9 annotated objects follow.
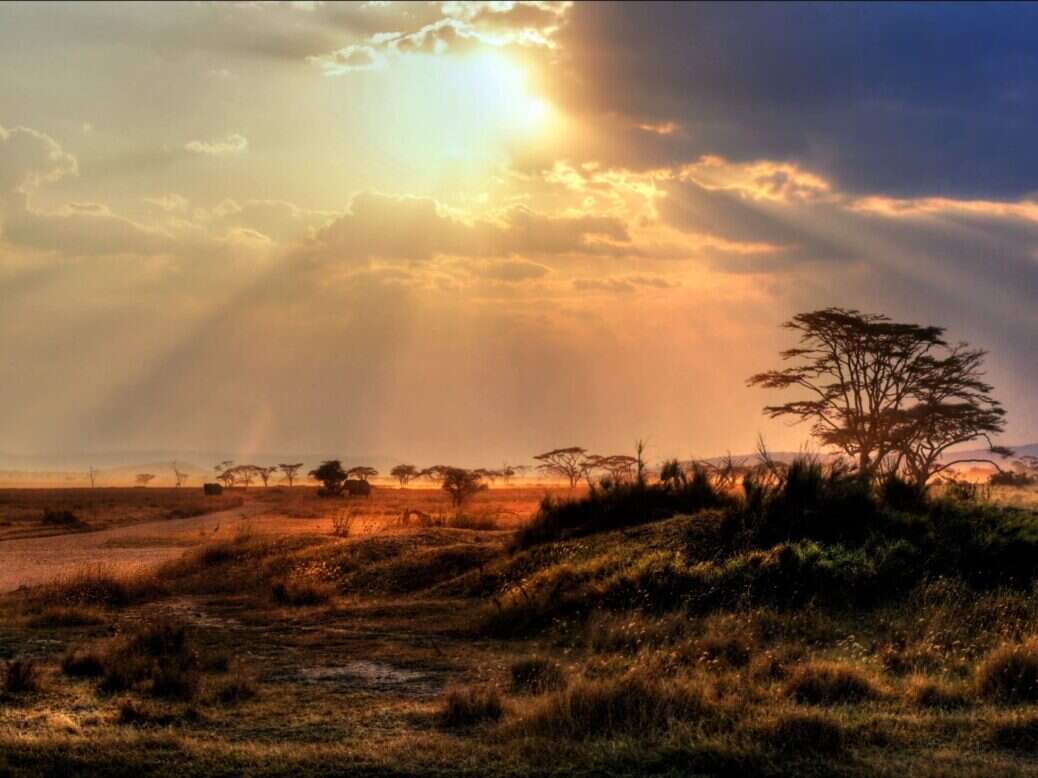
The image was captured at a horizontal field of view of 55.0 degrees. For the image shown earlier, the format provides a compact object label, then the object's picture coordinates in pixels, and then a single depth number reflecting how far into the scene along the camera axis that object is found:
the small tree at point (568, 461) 91.25
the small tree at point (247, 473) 148.00
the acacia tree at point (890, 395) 44.34
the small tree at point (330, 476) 78.16
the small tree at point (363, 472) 101.05
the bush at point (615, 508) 20.88
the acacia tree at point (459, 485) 63.83
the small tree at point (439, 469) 92.38
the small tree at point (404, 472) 116.24
